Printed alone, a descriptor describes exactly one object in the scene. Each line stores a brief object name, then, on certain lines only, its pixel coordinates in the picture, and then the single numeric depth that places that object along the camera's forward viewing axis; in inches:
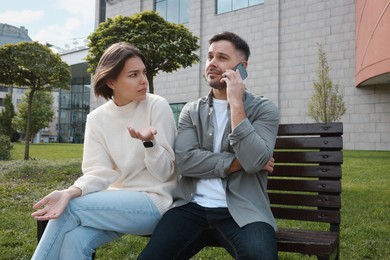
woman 84.7
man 87.0
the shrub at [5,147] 625.6
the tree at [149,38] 409.4
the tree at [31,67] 528.1
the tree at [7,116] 1600.6
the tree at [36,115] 1451.8
